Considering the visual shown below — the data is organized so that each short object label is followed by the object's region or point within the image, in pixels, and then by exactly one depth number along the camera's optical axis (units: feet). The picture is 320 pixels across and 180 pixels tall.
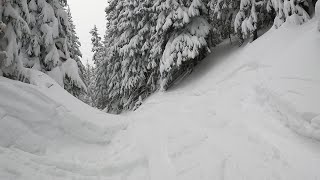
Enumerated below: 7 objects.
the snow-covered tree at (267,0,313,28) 21.40
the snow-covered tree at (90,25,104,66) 74.95
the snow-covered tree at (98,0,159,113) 37.92
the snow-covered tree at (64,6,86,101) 29.15
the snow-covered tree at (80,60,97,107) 85.29
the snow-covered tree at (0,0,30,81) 18.70
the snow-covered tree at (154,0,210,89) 28.74
